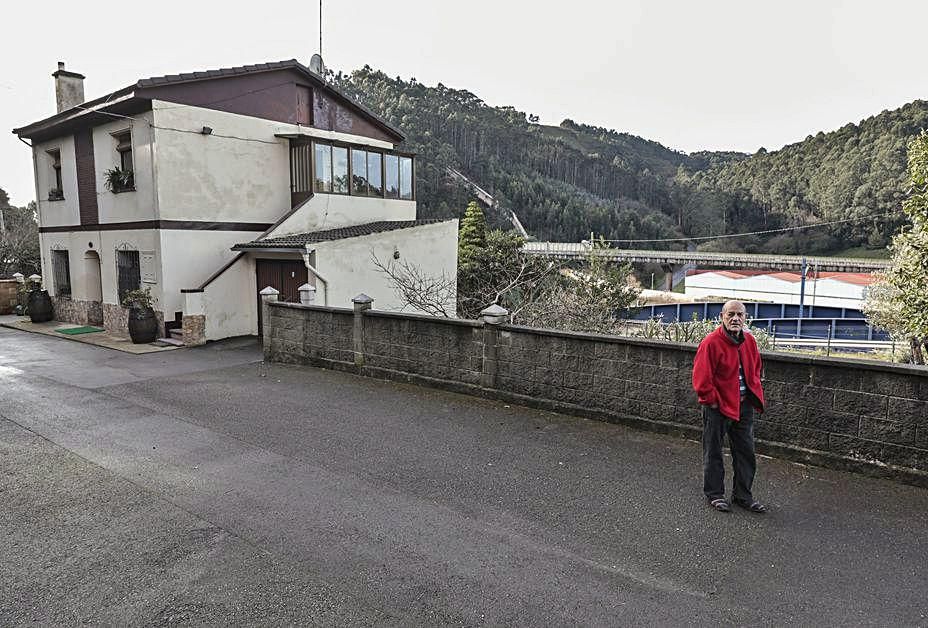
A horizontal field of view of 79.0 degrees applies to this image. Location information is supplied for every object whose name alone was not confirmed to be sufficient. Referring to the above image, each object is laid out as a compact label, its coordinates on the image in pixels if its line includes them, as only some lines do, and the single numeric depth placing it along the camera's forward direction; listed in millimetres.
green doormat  15266
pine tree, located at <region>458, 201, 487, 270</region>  31016
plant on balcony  13906
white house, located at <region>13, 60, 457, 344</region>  13117
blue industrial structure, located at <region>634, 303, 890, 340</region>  31805
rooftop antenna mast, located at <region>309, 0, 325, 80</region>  16578
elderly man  4453
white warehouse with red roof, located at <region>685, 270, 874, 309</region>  50406
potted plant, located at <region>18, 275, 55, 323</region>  17281
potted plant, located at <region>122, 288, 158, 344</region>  13312
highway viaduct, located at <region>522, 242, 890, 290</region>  74125
